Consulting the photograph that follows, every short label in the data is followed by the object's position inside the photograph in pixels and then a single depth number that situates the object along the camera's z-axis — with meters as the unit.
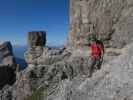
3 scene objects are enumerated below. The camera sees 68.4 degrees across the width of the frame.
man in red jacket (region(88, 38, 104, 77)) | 7.69
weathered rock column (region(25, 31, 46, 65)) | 17.97
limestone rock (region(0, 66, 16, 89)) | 27.47
